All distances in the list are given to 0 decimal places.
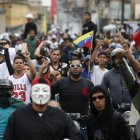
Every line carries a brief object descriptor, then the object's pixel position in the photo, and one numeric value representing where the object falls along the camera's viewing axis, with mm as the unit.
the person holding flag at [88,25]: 20372
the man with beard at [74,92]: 11867
